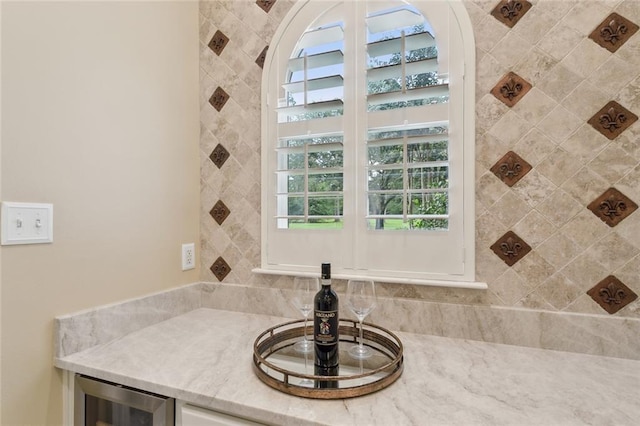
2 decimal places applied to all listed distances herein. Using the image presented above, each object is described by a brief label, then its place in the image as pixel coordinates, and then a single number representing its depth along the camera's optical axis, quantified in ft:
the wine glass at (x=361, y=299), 3.59
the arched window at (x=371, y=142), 4.10
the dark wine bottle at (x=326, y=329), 3.28
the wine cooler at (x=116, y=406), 3.09
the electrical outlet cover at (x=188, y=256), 5.20
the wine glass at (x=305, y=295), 3.87
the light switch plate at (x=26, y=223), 3.12
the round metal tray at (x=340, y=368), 2.81
